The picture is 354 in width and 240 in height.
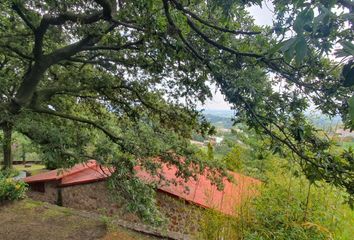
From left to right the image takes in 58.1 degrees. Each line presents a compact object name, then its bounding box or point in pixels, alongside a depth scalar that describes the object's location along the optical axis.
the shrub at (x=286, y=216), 3.68
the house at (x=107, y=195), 4.87
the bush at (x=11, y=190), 8.02
